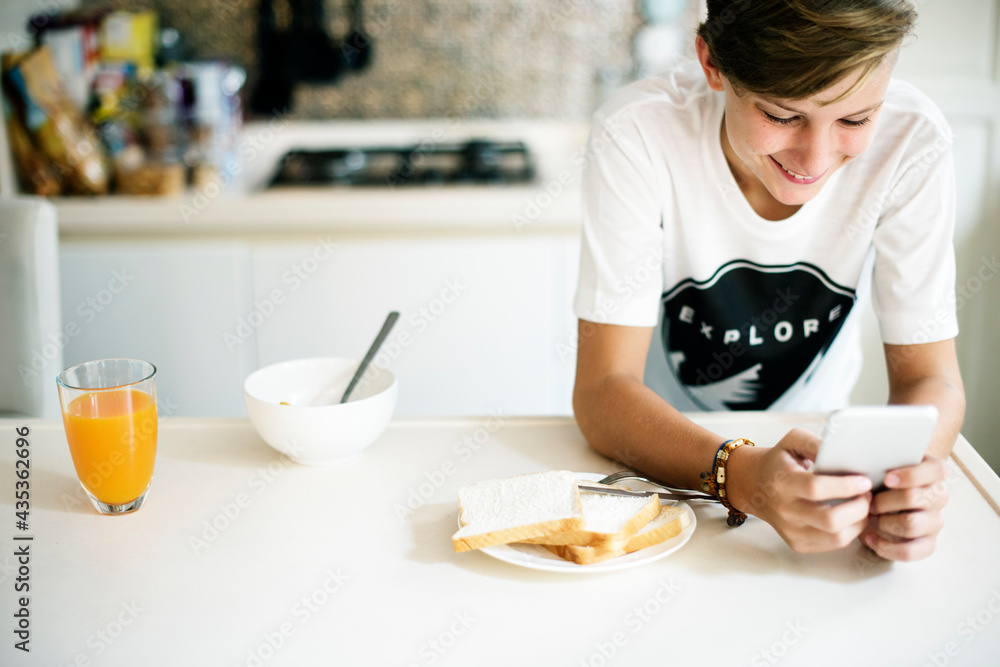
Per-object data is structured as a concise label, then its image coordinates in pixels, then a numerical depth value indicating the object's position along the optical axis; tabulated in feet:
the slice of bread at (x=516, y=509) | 2.50
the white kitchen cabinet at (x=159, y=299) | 6.36
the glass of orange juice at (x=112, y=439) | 2.75
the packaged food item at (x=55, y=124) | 6.35
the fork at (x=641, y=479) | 2.82
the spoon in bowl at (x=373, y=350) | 3.43
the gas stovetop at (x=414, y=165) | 6.95
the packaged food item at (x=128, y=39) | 7.32
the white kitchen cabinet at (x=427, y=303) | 6.41
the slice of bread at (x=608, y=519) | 2.50
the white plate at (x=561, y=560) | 2.43
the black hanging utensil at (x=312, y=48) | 8.20
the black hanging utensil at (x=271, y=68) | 8.20
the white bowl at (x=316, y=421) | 2.99
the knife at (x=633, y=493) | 2.74
